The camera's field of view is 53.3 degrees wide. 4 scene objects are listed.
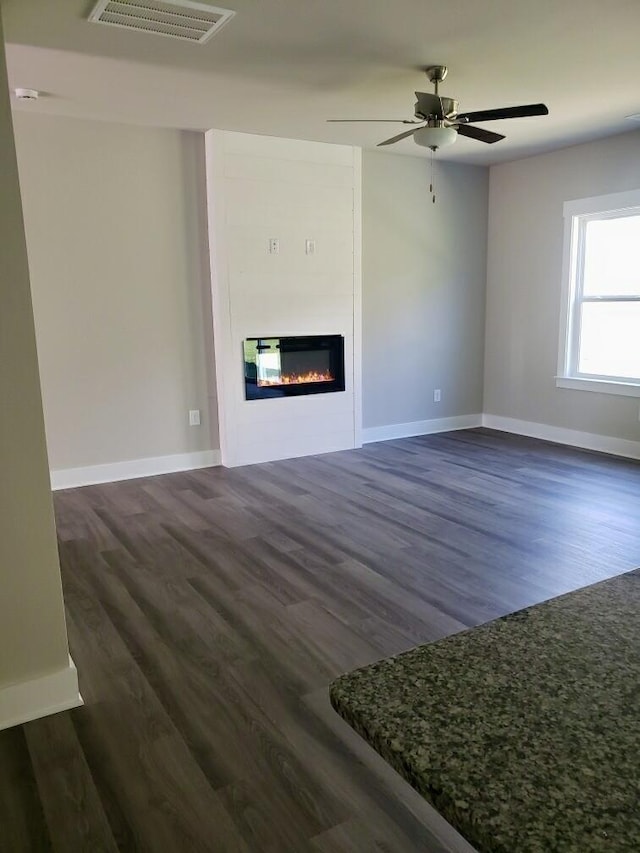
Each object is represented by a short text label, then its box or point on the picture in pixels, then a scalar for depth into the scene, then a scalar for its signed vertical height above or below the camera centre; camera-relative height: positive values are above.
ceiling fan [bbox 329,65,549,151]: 3.57 +1.08
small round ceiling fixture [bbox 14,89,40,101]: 3.98 +1.38
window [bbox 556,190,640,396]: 5.53 +0.07
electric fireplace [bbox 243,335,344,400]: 5.51 -0.49
